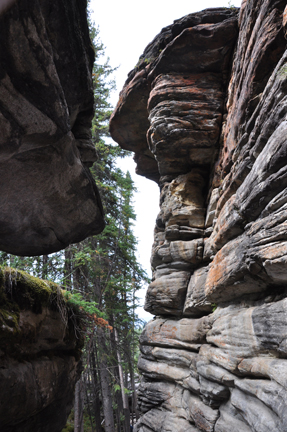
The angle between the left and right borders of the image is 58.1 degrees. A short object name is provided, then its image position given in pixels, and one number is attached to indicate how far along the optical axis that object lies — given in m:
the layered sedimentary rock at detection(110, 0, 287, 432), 4.81
